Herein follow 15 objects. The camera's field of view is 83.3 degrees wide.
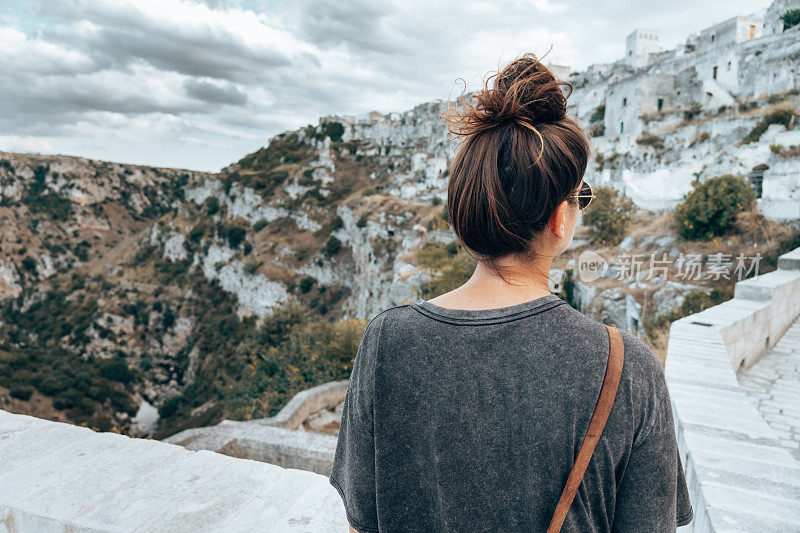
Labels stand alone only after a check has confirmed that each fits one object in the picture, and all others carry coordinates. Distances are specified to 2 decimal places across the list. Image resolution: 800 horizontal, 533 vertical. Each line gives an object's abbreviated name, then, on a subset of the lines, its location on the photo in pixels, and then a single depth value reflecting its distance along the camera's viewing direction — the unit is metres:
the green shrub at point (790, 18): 25.30
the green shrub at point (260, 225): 40.59
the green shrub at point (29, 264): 47.16
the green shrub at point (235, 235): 39.91
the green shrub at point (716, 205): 10.02
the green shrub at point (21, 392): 22.48
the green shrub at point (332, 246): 33.56
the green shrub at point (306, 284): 33.28
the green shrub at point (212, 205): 46.56
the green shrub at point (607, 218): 12.73
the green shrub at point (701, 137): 19.02
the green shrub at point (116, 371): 33.53
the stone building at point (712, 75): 22.25
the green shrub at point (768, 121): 16.19
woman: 0.64
